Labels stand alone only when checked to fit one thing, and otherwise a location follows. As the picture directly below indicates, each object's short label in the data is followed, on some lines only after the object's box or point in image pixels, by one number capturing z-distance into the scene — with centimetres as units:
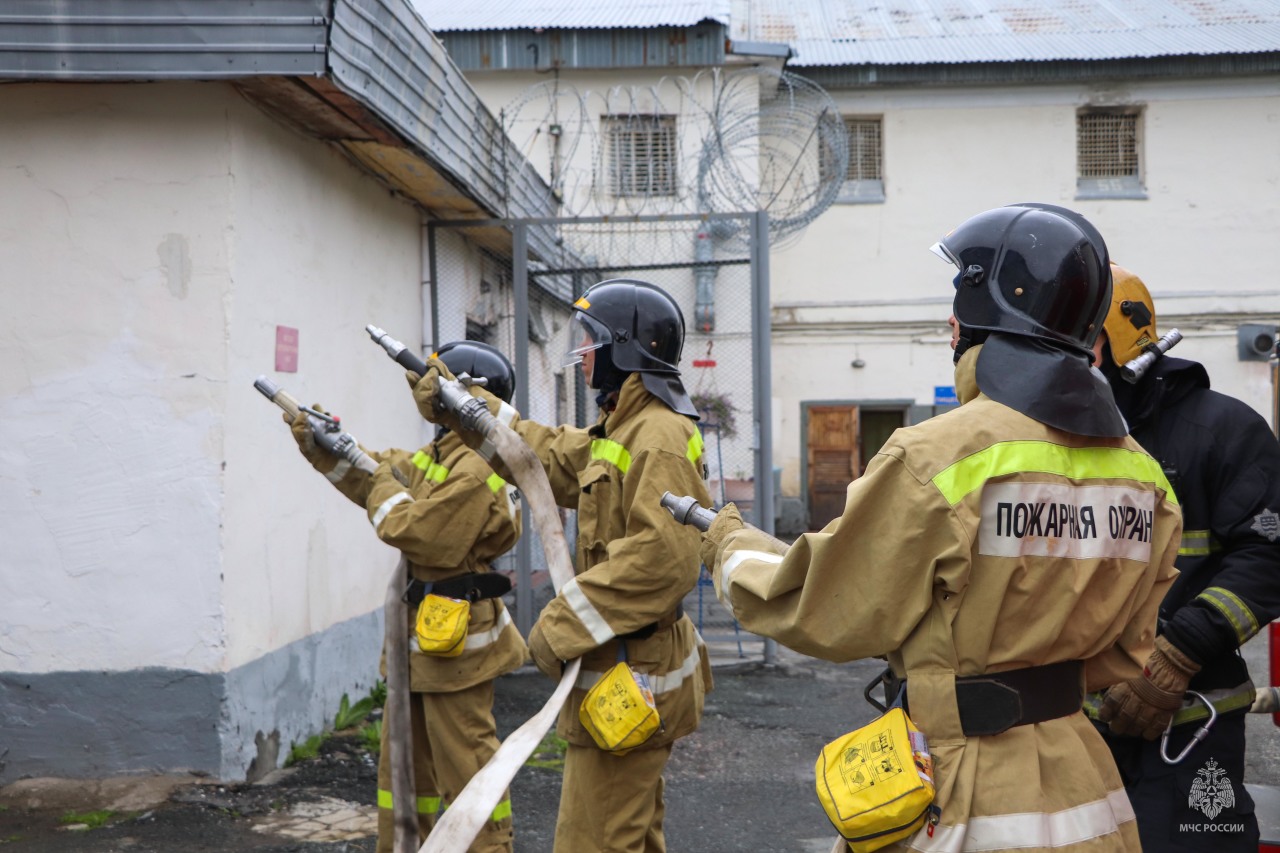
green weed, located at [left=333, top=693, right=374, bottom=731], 616
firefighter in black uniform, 280
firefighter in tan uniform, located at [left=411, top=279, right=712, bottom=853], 317
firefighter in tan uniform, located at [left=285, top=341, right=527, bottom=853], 405
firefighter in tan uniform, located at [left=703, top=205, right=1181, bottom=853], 194
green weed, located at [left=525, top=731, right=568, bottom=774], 571
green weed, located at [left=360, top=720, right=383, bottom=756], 585
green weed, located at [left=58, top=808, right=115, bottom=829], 455
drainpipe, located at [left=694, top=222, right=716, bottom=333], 1107
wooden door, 1745
